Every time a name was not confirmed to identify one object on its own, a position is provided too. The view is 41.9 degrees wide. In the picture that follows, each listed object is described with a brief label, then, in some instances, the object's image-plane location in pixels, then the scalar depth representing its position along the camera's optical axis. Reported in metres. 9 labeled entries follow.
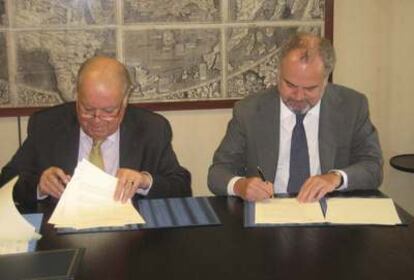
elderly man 1.90
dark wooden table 1.25
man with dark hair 2.13
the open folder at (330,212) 1.59
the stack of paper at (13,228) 1.46
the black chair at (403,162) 2.99
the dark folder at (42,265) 1.22
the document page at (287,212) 1.59
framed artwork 2.91
